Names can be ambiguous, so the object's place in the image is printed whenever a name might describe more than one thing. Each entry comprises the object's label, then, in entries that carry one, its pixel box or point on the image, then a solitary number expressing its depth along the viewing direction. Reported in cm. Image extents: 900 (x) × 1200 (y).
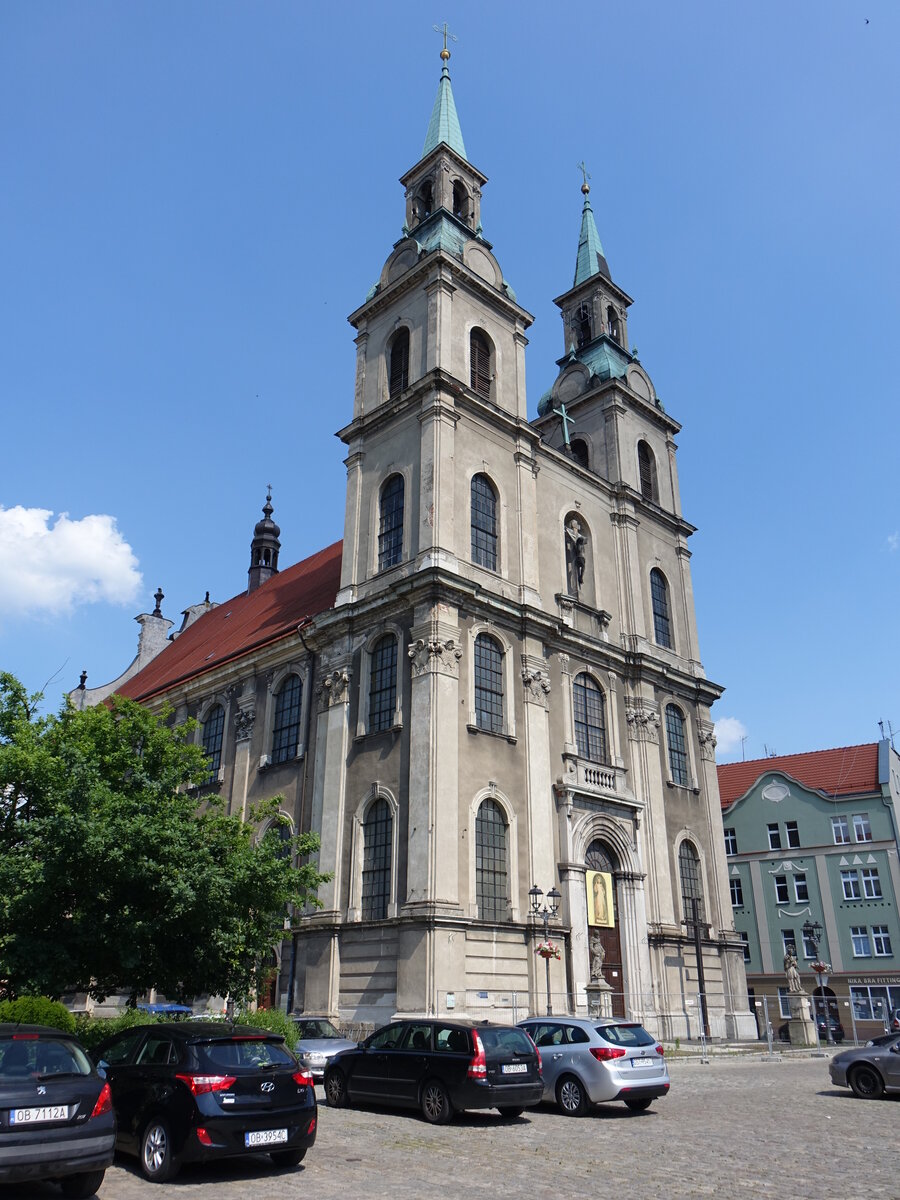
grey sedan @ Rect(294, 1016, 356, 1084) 1900
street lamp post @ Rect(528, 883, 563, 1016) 2607
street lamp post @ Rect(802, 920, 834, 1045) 3622
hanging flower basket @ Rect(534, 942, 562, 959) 2573
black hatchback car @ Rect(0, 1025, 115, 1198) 834
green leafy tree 1816
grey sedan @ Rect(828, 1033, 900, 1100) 1714
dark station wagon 1363
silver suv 1486
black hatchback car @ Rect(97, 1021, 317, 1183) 988
